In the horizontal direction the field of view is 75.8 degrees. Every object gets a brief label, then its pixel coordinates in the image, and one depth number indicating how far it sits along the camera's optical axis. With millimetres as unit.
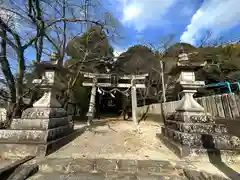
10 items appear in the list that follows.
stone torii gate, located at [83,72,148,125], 9703
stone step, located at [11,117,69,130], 3057
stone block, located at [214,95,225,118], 3722
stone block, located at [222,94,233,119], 3477
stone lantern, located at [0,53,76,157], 2795
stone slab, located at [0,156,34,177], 2003
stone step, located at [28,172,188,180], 2129
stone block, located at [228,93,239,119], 3272
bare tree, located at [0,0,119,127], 4203
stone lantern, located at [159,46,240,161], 2688
